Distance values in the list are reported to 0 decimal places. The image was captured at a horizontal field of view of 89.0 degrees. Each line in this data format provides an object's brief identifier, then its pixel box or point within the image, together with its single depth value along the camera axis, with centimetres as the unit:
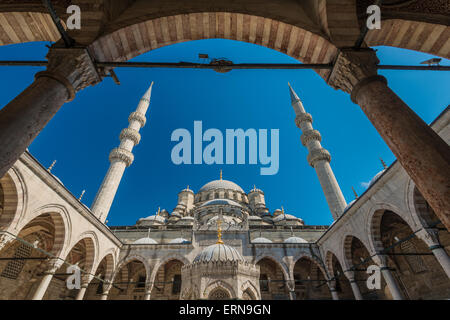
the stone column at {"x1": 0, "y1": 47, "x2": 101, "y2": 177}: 285
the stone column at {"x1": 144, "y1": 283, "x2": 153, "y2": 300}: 1507
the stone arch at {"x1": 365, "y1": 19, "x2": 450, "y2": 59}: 474
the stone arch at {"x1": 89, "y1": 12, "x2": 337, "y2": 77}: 462
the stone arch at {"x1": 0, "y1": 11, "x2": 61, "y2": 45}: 460
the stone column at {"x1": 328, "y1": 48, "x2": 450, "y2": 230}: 258
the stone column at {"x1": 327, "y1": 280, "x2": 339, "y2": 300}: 1482
